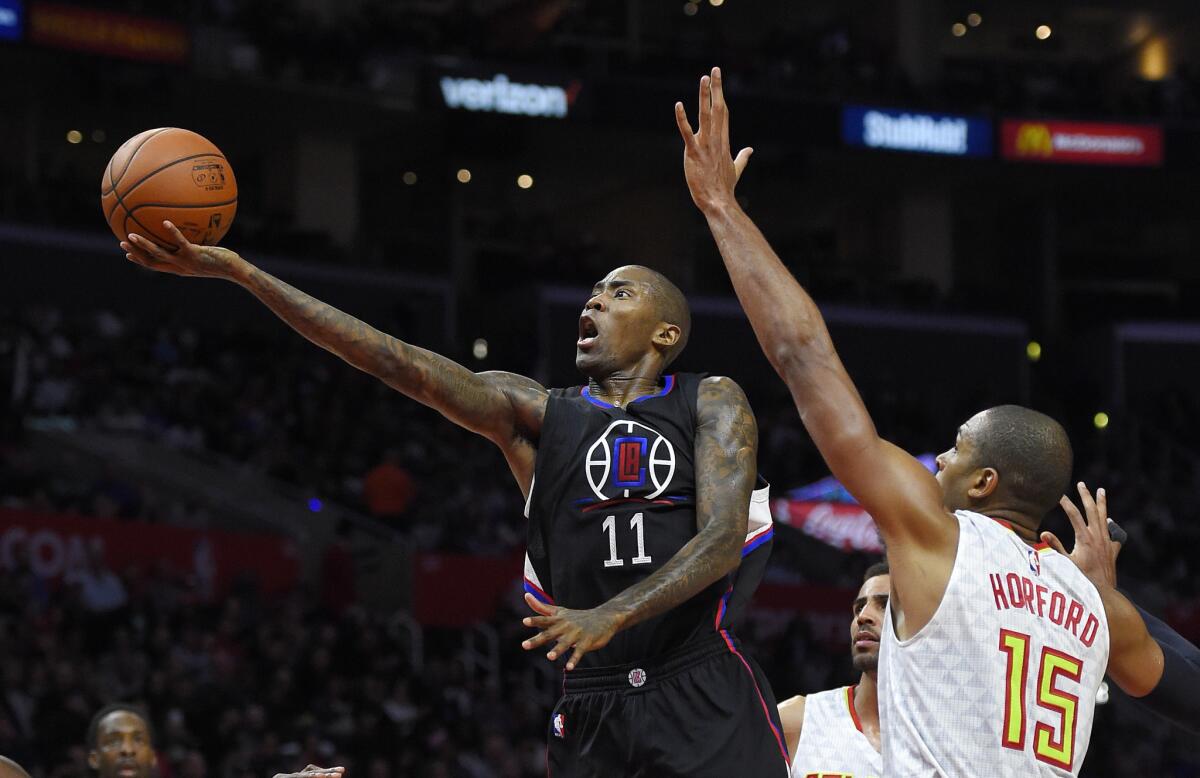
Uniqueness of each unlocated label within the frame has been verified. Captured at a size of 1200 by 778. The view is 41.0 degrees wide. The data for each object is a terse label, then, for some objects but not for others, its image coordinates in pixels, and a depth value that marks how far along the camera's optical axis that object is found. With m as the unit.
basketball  4.50
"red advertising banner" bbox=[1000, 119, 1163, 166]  28.23
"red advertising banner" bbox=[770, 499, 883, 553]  19.86
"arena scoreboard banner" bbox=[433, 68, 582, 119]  25.06
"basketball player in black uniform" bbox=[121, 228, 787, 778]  4.18
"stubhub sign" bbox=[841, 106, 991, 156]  27.45
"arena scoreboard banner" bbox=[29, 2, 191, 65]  22.44
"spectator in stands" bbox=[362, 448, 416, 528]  17.91
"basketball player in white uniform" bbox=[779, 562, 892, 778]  5.31
